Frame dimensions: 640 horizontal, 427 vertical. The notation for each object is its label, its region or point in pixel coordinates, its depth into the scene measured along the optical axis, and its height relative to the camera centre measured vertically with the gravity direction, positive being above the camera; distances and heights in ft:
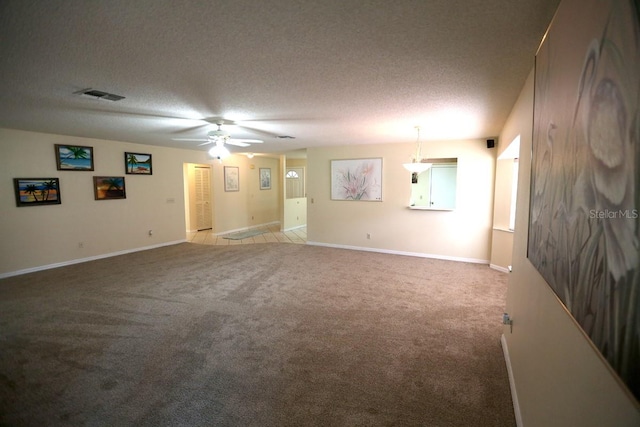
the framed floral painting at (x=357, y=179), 21.49 +0.68
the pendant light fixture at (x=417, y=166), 15.51 +1.19
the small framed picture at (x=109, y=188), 19.26 +0.01
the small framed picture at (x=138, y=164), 20.86 +1.82
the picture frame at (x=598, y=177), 1.98 +0.10
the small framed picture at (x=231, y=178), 28.30 +1.01
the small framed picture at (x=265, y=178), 32.52 +1.10
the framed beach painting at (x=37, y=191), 15.93 -0.16
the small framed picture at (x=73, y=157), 17.42 +1.92
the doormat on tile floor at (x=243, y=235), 27.09 -4.51
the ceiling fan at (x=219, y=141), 13.93 +2.38
